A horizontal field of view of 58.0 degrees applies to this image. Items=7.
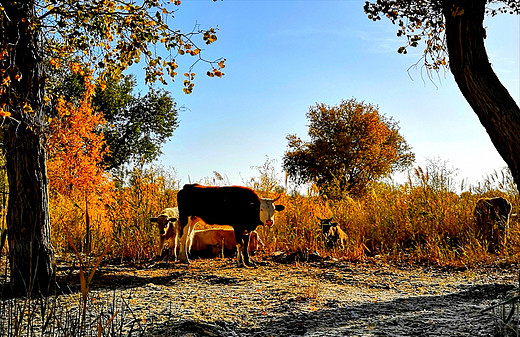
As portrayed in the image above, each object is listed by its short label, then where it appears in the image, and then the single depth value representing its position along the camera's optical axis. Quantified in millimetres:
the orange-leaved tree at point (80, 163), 20891
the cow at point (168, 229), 7930
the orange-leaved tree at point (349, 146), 30891
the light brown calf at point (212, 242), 8906
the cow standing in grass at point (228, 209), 7609
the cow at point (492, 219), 8758
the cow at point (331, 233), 9172
